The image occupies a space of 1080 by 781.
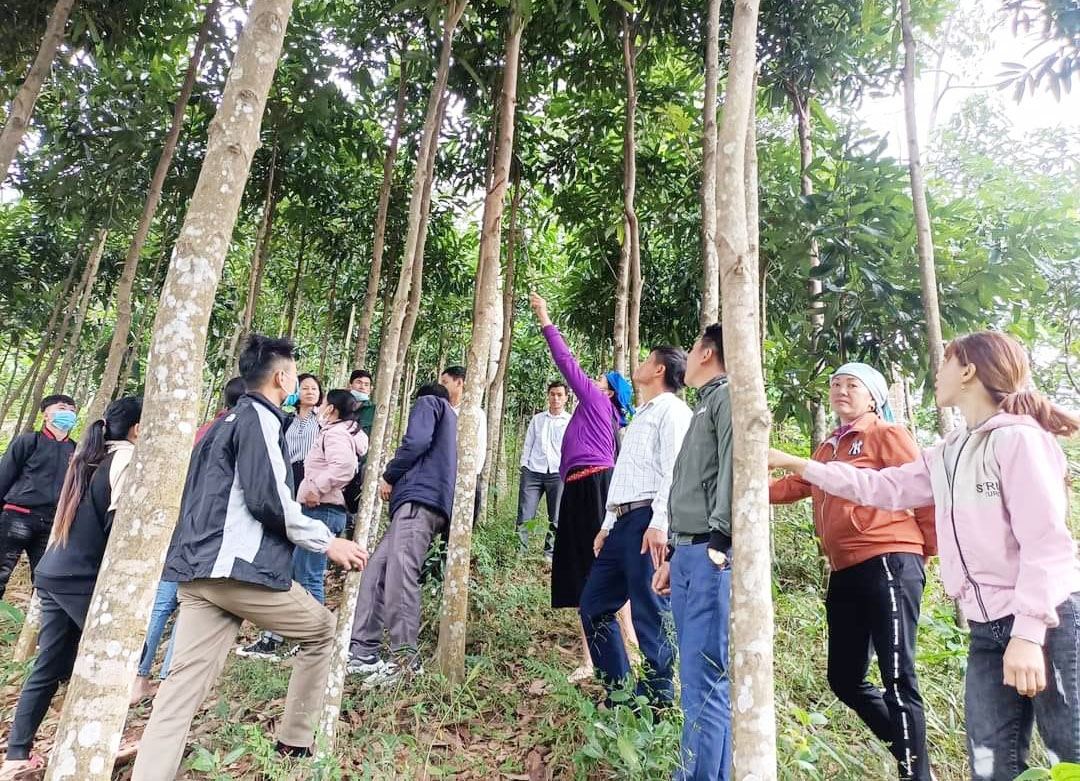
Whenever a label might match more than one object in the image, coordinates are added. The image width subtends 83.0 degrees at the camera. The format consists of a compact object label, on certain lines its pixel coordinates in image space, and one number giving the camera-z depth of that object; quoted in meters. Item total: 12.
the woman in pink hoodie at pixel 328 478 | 4.67
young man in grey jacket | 2.67
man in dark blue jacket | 3.94
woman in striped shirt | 5.24
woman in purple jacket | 4.00
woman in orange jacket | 2.52
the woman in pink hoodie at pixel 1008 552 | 1.81
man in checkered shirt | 3.21
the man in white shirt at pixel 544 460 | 7.87
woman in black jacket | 3.06
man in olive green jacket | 2.39
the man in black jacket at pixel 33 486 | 4.99
